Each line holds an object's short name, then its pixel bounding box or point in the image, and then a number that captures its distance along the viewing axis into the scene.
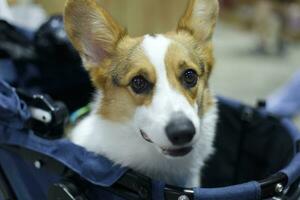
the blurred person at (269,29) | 3.49
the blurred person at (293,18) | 3.68
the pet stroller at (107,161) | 0.71
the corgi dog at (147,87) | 0.77
